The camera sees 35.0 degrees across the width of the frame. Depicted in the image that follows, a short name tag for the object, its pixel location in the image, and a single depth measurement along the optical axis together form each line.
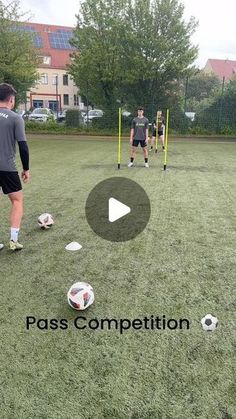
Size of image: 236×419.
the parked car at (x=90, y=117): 23.55
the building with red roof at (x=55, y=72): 51.41
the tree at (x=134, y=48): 21.95
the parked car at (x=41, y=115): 25.06
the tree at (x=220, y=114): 21.58
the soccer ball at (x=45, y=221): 5.58
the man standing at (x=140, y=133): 11.13
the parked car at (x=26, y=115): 25.29
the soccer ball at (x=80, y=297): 3.35
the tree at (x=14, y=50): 20.97
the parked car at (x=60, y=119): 24.30
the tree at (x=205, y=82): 45.59
